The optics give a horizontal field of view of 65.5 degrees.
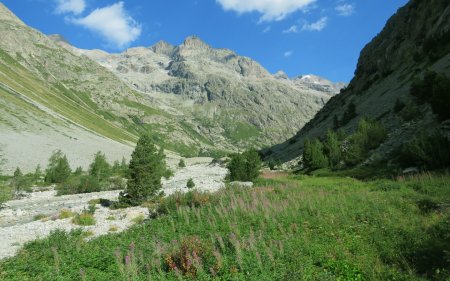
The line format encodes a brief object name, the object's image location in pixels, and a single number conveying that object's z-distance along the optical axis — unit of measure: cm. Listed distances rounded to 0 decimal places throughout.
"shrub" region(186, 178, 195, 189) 4701
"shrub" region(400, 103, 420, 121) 4078
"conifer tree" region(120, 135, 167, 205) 3228
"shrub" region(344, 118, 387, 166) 4125
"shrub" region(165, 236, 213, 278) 1038
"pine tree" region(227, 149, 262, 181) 4497
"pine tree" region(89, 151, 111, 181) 6782
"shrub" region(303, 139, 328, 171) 4888
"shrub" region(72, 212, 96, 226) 2483
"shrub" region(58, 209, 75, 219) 2782
